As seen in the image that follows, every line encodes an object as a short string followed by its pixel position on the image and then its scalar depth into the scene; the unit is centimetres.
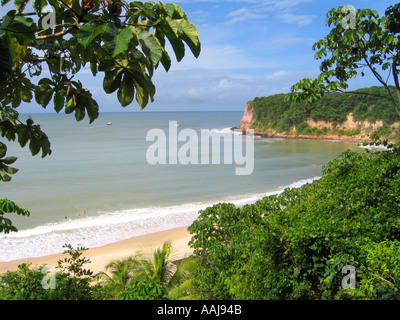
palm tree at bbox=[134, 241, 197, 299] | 764
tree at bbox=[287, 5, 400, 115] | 480
